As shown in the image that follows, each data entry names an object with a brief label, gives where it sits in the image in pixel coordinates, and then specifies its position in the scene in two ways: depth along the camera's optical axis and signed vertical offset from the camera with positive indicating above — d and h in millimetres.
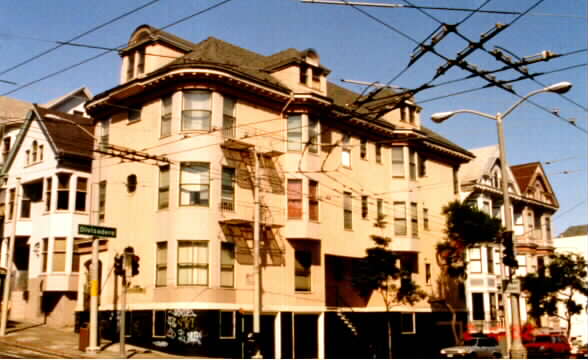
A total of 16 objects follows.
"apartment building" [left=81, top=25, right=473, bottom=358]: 28844 +4074
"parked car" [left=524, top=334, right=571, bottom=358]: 38531 -4123
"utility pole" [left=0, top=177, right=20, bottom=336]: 31000 -334
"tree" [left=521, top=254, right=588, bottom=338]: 45344 -280
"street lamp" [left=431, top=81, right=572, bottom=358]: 18781 +3914
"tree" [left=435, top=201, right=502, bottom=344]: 36938 +2827
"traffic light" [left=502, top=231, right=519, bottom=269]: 20281 +916
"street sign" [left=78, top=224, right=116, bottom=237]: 25439 +2128
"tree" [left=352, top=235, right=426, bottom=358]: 33719 +208
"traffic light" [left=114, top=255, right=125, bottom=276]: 25719 +630
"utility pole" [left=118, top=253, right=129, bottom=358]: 25203 -1588
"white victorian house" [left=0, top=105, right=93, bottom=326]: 36812 +3931
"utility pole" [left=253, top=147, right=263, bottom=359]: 26094 +440
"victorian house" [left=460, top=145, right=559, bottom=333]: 46906 +5345
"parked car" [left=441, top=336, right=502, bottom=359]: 33344 -3708
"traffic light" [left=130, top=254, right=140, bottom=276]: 25955 +712
